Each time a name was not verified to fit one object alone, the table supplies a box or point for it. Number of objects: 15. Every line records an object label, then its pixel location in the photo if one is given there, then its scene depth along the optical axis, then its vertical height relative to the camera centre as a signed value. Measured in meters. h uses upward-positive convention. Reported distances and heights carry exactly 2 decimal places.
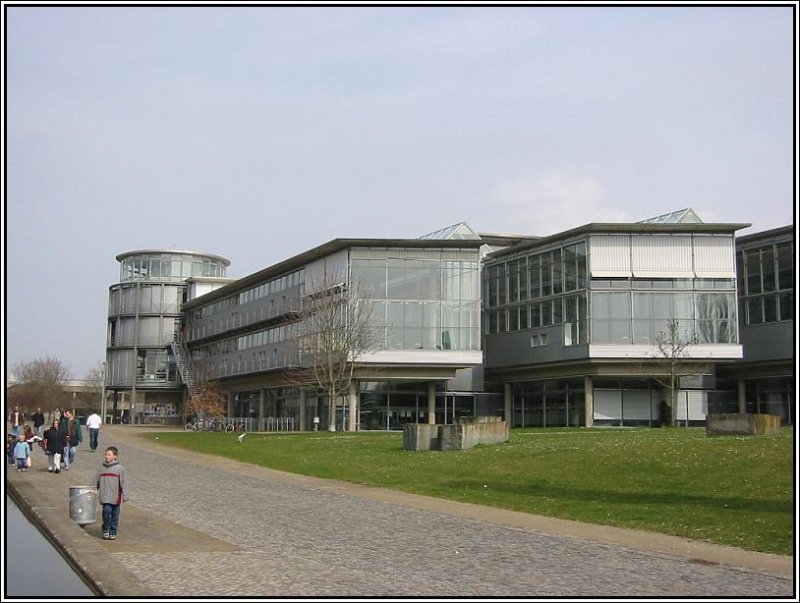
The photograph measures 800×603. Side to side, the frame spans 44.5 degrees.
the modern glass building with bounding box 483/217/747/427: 63.06 +7.56
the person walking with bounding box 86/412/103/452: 39.31 -0.18
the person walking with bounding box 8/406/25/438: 36.35 +0.04
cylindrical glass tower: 103.69 +10.56
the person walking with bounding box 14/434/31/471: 29.20 -0.95
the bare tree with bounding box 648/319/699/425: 60.91 +4.52
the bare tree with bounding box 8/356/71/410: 106.13 +4.71
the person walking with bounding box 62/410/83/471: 30.34 -0.38
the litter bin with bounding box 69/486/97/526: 15.94 -1.34
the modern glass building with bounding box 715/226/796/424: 67.81 +7.12
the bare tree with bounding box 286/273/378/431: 58.75 +5.67
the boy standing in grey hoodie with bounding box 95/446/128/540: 14.39 -0.98
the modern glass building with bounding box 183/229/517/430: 65.50 +6.65
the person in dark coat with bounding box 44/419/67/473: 28.61 -0.60
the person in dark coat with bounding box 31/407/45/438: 40.34 +0.17
